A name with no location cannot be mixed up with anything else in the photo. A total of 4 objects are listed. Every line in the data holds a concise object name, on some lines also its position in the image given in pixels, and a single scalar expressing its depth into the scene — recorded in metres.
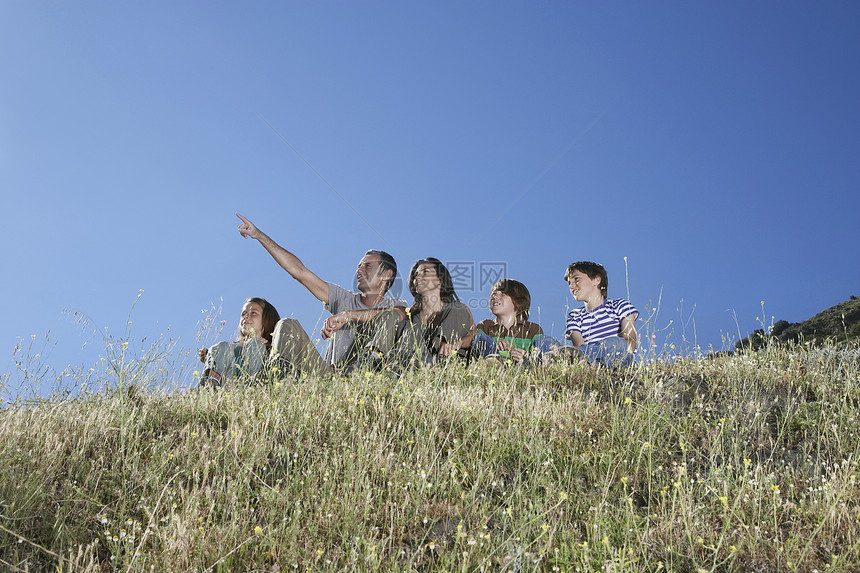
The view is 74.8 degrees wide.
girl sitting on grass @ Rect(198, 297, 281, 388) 6.71
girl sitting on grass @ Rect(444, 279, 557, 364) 7.14
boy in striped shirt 6.84
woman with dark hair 6.82
